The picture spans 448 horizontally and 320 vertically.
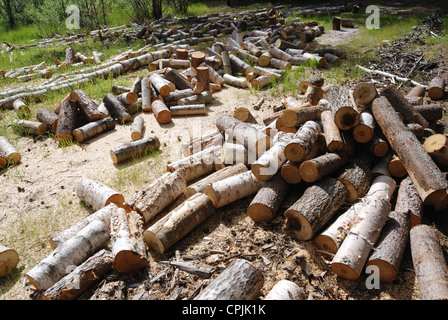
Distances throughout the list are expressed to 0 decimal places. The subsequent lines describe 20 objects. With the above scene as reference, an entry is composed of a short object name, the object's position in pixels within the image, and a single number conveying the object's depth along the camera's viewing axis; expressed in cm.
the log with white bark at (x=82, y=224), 375
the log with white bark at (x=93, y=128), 631
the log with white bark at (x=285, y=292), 292
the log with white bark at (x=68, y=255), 331
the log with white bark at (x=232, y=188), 424
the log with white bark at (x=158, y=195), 418
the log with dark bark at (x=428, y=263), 287
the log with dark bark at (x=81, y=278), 318
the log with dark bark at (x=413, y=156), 369
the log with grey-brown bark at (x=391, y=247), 315
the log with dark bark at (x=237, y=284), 285
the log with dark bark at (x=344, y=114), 441
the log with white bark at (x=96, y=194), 435
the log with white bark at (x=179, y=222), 369
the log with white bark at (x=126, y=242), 337
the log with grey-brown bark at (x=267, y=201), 396
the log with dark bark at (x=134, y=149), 553
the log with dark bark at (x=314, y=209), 361
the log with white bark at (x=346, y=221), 350
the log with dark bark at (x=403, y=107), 509
